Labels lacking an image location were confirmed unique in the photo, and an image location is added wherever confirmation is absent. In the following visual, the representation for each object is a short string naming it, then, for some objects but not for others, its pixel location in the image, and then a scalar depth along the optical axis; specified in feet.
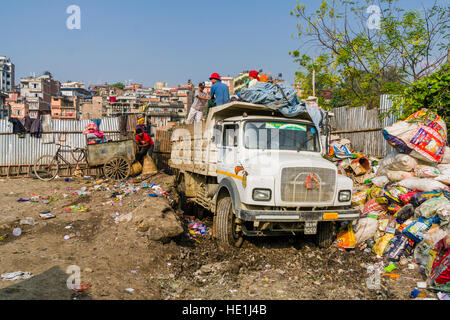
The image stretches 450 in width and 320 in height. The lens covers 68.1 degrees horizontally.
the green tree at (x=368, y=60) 36.14
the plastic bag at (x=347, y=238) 18.10
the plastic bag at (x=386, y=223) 18.81
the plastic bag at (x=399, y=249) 16.55
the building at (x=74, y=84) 370.76
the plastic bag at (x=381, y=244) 17.51
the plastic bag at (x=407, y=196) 19.22
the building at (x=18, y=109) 211.08
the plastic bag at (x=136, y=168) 36.24
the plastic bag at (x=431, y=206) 16.60
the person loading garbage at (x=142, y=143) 36.55
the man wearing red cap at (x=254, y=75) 25.70
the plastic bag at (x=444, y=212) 15.57
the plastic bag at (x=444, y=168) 19.42
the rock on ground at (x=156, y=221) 17.39
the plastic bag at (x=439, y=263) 12.64
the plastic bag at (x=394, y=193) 19.80
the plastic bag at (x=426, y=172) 19.76
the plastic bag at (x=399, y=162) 21.06
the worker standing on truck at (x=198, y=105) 30.60
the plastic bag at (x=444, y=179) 18.92
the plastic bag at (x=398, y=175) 21.18
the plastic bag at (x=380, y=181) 22.40
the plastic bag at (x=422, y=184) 18.52
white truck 15.53
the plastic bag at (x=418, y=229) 16.20
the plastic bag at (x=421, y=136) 20.33
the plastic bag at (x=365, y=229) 18.83
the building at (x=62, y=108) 220.64
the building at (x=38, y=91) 244.01
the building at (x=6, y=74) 368.48
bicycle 38.34
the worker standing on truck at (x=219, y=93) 25.84
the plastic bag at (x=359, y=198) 22.62
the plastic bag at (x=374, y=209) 20.66
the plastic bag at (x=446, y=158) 20.65
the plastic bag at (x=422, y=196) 17.80
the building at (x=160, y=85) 386.71
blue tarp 19.45
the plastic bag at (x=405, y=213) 18.44
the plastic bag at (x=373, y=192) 21.26
